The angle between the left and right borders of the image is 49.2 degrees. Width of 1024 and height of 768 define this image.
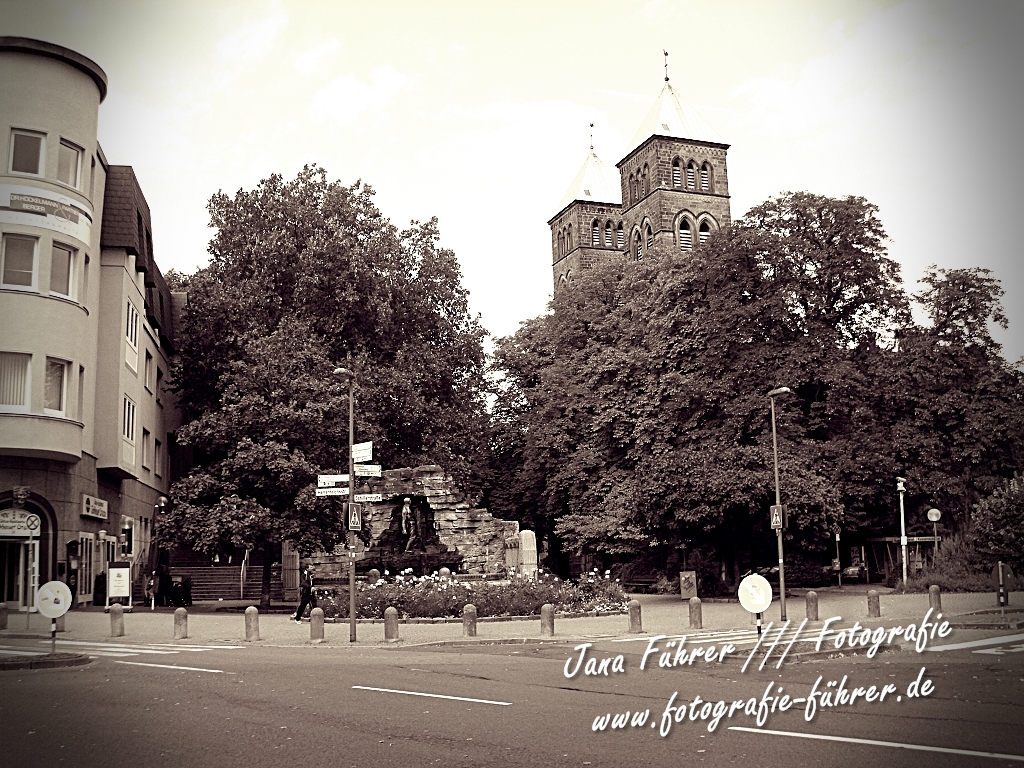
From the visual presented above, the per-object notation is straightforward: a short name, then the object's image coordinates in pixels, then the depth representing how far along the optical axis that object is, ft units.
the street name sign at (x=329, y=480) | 79.49
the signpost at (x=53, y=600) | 59.67
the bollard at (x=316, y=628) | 73.05
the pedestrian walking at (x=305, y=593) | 94.53
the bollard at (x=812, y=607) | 81.15
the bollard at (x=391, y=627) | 72.74
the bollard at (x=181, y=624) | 77.46
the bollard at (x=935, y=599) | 82.12
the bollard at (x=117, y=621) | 79.80
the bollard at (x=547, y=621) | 74.74
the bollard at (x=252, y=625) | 75.77
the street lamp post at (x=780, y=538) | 89.21
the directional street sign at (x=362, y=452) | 77.20
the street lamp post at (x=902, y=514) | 132.46
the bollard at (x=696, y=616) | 79.10
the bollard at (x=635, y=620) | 75.87
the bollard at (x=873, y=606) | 84.59
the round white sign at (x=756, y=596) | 59.67
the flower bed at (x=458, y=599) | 94.53
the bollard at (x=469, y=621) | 75.36
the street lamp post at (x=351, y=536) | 74.49
